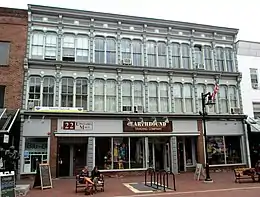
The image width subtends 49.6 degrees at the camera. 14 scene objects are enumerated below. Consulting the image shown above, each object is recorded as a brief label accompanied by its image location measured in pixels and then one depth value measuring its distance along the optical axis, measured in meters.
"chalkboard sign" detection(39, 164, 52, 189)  14.46
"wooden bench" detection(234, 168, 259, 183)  16.02
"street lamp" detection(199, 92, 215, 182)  16.38
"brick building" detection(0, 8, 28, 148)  19.12
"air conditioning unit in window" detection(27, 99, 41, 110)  19.50
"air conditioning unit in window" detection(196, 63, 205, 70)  23.74
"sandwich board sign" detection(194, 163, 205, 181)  17.58
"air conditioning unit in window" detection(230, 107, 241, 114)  23.92
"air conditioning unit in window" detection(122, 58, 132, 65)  21.88
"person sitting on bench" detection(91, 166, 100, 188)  13.76
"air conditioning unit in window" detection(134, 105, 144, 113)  21.44
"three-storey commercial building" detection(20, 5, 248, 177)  19.89
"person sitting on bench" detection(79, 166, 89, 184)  13.73
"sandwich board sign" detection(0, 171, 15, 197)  9.31
